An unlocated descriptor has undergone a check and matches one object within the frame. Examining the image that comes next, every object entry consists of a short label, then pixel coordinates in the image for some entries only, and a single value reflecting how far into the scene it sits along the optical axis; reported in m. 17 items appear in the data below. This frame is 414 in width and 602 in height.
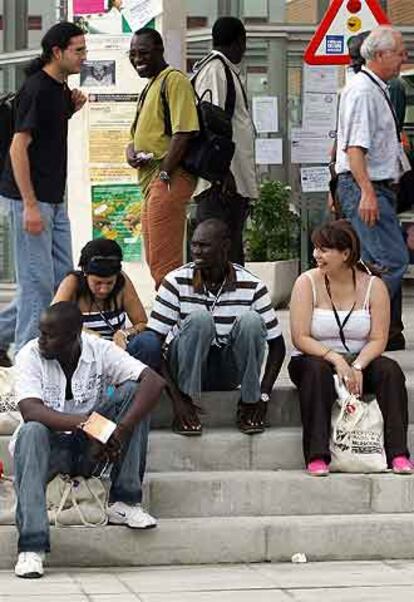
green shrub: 13.77
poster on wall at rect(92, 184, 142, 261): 12.80
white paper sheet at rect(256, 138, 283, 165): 15.66
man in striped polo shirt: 8.03
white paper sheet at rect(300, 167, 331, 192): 15.28
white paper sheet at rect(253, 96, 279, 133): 15.70
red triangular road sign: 11.30
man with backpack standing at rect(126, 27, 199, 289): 9.27
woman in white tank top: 7.92
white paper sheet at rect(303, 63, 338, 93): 15.23
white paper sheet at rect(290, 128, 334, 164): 15.20
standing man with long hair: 8.46
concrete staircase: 7.45
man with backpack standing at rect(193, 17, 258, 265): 9.76
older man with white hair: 9.12
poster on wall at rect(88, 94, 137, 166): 12.72
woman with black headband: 8.01
